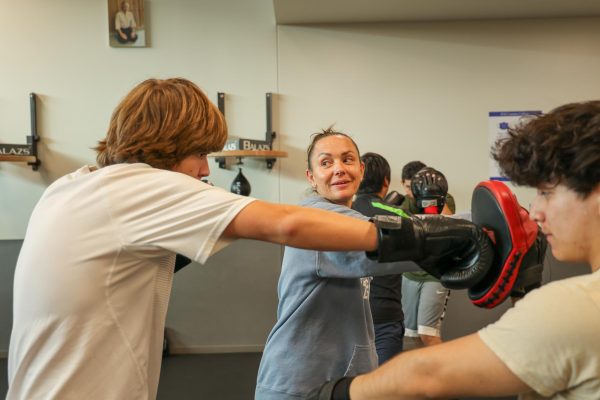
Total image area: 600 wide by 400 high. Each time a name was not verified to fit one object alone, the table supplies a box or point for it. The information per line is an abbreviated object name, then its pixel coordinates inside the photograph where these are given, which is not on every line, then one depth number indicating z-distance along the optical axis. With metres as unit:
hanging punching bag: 3.45
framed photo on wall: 3.59
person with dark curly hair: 0.59
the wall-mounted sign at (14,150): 3.38
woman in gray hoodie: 1.23
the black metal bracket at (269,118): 3.60
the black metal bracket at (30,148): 3.38
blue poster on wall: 3.62
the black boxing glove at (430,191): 1.72
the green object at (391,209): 1.20
